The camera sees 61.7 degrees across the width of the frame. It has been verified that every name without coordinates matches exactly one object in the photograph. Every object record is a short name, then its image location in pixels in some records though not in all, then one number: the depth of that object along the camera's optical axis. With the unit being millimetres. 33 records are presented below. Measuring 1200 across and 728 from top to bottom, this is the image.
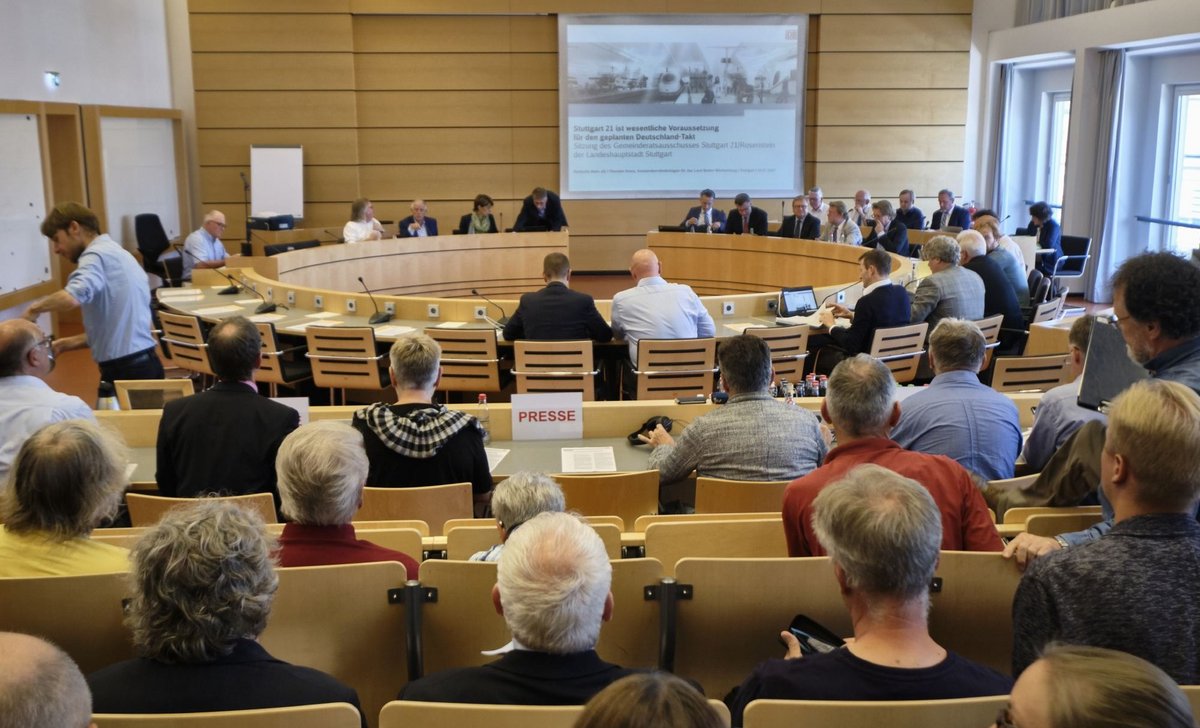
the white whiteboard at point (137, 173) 10688
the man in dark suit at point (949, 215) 11656
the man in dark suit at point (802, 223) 11289
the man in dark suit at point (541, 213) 11461
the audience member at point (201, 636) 1717
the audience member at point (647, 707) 1088
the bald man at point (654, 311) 6293
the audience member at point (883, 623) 1687
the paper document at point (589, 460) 3751
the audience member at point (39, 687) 1175
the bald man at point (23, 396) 3186
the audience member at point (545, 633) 1719
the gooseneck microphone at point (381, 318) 7117
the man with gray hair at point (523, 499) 2365
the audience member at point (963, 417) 3256
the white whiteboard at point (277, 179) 12523
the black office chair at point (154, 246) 10766
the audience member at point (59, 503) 2252
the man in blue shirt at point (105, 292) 5031
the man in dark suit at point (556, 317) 6242
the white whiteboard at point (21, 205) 8531
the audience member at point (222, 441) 3289
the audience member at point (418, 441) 3375
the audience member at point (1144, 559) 1740
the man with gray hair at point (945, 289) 6668
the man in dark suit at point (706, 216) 11750
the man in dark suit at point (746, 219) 11617
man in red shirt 2527
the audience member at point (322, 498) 2387
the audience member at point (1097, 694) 1082
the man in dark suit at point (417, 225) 11156
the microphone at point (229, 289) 8234
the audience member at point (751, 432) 3297
